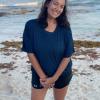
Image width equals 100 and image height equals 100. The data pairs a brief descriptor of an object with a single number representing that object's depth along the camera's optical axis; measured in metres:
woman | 1.74
